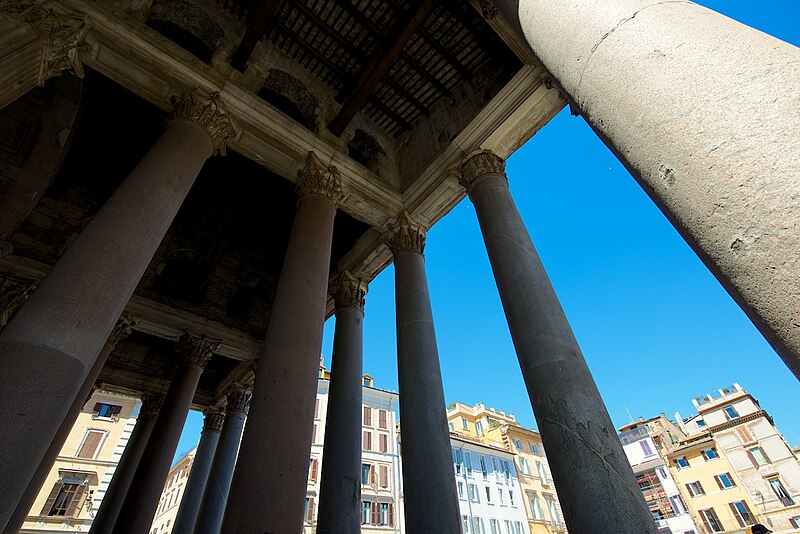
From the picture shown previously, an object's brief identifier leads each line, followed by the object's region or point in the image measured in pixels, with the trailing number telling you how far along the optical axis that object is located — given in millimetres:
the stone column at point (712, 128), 1433
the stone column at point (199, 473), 11992
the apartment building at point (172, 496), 33719
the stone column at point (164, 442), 9641
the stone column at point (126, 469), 11305
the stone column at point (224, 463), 10500
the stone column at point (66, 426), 9688
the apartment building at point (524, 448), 36594
